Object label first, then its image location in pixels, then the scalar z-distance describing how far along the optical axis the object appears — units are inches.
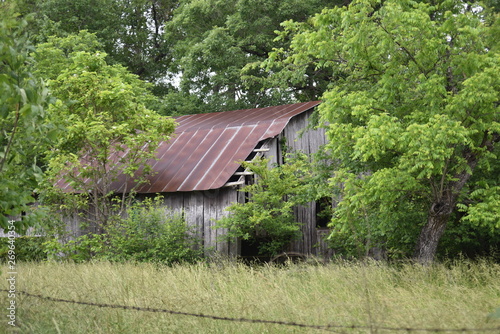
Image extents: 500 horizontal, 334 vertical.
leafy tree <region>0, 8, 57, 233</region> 199.8
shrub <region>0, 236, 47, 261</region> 649.6
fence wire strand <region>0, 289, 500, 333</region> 199.8
